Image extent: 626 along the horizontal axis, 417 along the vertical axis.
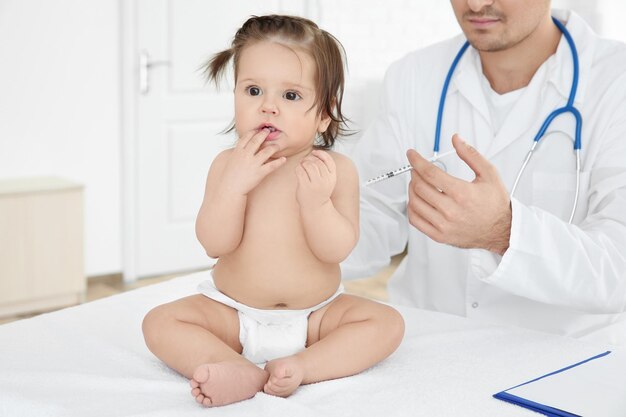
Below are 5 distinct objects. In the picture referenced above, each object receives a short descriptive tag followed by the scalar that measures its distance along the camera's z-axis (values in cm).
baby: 169
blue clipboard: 156
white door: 426
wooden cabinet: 372
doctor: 181
